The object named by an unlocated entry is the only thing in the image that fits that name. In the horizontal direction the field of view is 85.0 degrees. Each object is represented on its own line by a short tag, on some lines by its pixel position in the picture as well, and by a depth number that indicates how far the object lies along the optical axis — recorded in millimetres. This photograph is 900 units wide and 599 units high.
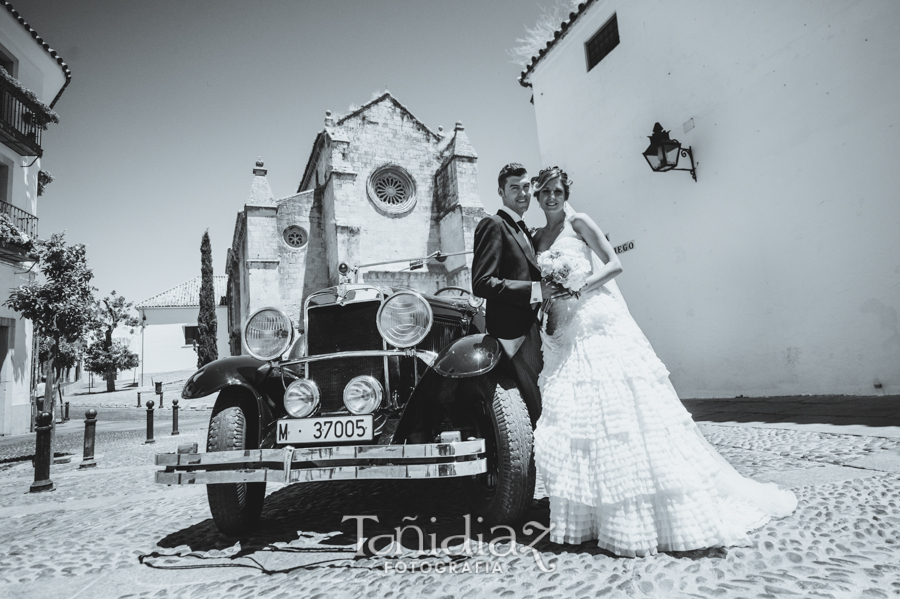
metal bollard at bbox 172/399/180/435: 8977
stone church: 19547
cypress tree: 29641
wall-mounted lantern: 6996
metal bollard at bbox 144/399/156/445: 8008
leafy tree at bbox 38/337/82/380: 16406
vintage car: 2355
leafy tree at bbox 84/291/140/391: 28672
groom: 2490
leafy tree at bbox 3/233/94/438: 10023
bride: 2064
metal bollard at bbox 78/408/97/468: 6137
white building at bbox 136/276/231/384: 36031
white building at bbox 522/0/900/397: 5250
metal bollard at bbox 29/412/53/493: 4855
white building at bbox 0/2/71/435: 10656
